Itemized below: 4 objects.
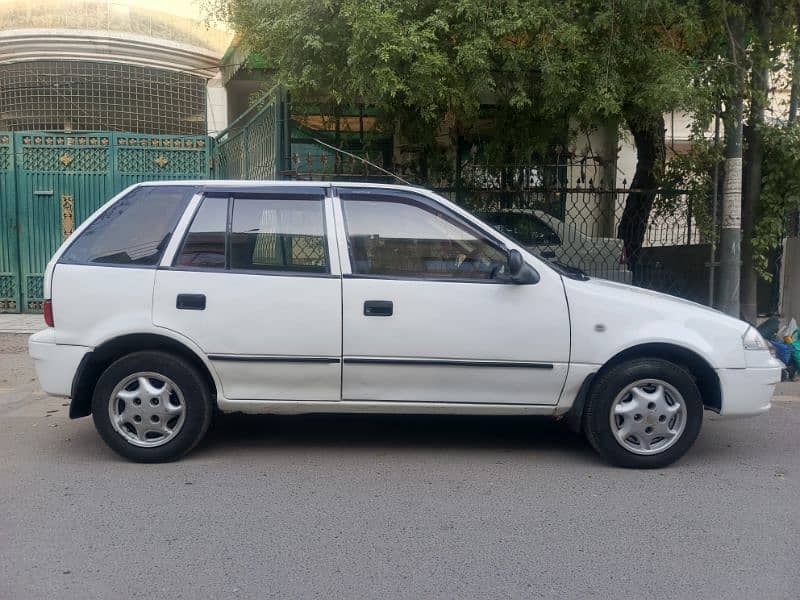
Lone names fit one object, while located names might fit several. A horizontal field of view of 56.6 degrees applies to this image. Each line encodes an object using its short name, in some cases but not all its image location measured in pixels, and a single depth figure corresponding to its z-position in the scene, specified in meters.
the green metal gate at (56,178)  10.63
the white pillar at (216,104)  13.16
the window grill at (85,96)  12.36
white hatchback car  4.79
